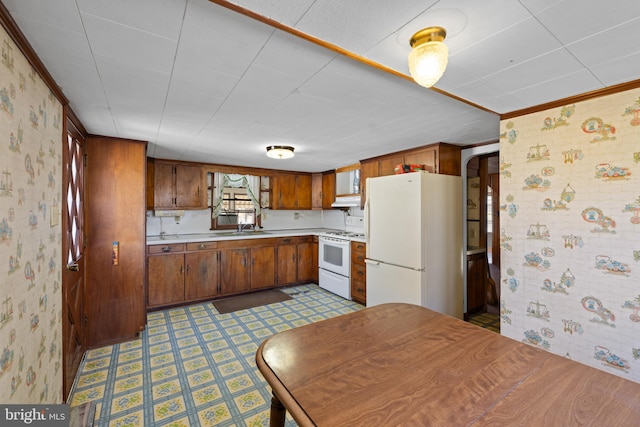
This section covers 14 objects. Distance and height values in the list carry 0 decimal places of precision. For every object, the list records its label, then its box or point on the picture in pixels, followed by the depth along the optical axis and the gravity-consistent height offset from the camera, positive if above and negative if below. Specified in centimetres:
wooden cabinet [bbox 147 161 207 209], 407 +41
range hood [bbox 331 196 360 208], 437 +19
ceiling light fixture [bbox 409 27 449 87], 109 +63
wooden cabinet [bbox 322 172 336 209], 511 +46
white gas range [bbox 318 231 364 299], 409 -77
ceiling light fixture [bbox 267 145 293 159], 324 +73
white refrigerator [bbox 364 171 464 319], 281 -30
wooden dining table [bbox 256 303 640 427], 77 -56
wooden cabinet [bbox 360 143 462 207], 314 +67
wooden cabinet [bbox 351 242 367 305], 382 -84
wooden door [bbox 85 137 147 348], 271 -25
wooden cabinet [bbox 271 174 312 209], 514 +42
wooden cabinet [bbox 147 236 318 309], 368 -82
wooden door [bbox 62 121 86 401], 188 -34
